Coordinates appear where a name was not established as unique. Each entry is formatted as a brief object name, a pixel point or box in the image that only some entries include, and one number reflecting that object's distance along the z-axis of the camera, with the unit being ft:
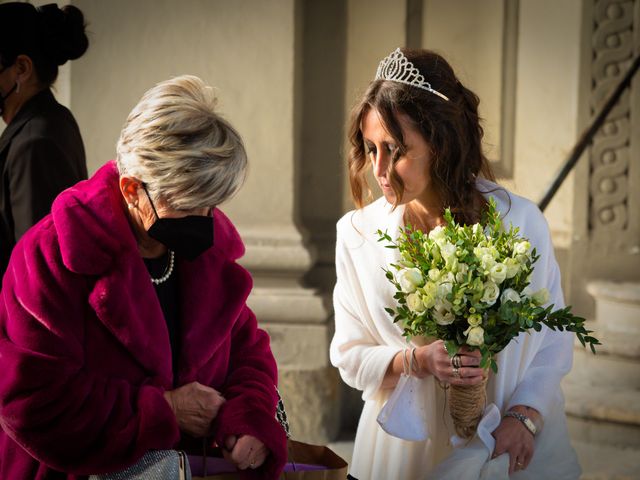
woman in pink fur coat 6.80
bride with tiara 8.59
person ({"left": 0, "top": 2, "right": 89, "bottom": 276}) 9.65
